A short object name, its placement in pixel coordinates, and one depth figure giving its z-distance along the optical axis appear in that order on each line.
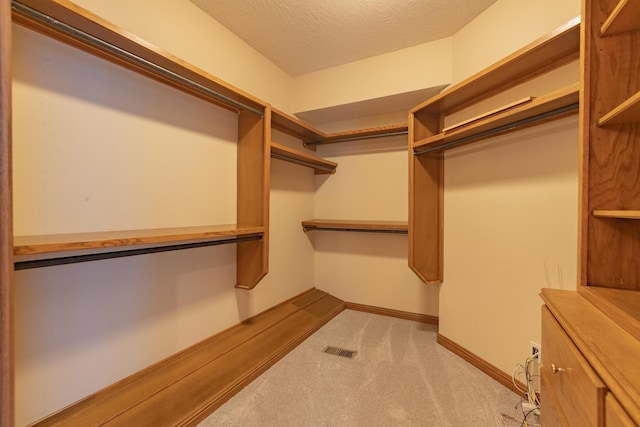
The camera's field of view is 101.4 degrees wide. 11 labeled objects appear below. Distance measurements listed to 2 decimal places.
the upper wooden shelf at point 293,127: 2.12
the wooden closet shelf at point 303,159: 2.14
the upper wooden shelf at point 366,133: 2.43
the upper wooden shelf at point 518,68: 1.19
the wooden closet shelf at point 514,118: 1.20
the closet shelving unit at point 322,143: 2.27
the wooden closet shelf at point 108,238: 0.90
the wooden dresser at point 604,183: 0.86
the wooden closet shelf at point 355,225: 2.35
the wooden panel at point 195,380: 1.23
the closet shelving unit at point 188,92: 0.99
